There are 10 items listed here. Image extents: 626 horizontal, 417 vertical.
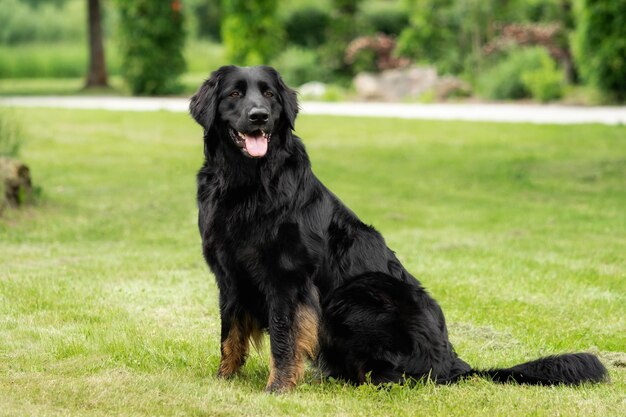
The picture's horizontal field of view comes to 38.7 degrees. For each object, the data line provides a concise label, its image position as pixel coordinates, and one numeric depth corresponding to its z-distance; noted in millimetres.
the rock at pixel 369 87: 24938
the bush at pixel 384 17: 31719
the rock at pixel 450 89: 23688
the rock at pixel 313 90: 25103
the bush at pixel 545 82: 21172
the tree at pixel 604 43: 19875
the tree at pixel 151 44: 26516
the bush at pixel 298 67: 27438
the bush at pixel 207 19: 45781
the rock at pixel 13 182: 10016
